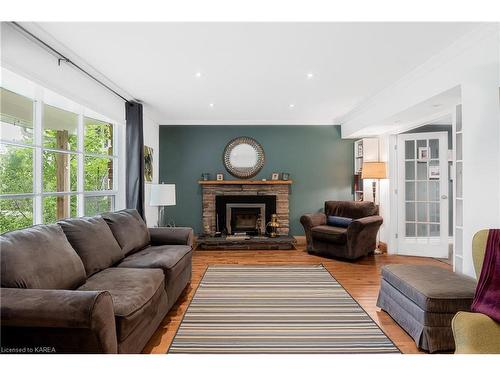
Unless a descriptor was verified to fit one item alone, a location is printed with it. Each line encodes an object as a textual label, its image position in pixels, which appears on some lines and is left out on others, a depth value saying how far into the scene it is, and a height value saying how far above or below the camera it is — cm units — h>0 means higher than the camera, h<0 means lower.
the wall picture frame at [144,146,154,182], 520 +39
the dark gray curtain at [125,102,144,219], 445 +38
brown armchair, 454 -69
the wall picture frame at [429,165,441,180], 491 +24
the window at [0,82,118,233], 261 +24
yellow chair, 157 -77
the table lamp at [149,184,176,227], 489 -14
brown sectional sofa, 149 -65
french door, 485 -12
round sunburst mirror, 607 +54
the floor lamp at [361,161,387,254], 511 +27
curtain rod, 237 +120
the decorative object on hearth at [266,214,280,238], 576 -75
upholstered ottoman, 211 -83
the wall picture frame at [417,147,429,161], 496 +54
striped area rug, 221 -114
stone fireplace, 596 -33
